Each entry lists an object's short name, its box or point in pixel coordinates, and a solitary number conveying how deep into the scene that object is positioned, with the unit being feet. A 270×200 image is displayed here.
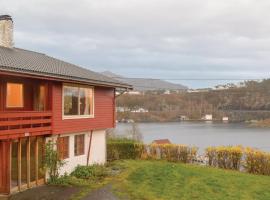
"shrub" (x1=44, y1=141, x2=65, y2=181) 49.19
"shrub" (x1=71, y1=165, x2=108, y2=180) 55.16
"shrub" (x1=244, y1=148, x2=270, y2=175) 66.23
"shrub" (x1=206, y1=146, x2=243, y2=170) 69.41
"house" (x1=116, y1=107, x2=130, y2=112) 258.57
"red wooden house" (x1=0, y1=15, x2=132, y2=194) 44.11
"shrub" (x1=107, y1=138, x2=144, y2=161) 75.25
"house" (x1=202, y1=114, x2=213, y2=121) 337.89
